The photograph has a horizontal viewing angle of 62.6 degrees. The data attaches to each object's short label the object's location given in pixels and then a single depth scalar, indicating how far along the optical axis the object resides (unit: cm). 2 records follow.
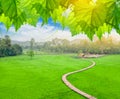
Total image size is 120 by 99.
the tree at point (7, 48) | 2660
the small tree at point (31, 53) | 2721
